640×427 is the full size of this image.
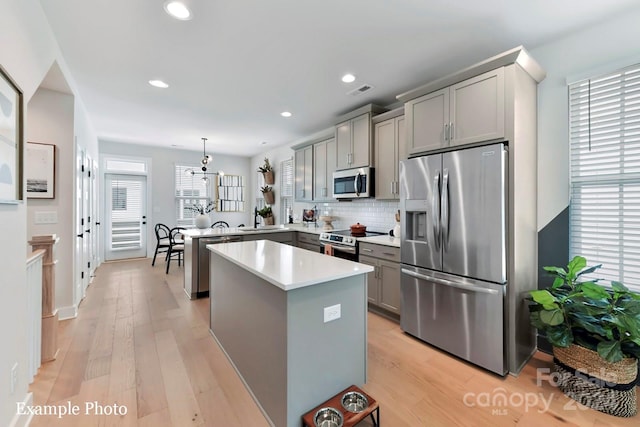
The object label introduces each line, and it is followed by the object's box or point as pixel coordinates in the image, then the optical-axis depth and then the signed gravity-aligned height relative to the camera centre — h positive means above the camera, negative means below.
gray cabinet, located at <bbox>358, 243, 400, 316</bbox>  2.99 -0.73
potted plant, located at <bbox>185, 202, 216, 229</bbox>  4.58 -0.13
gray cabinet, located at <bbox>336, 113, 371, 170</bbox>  3.74 +1.04
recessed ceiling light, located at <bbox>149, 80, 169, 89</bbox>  3.13 +1.54
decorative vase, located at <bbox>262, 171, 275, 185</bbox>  6.70 +0.90
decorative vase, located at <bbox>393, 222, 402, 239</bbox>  3.33 -0.23
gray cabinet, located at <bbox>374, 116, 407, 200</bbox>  3.35 +0.76
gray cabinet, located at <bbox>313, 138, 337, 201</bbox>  4.51 +0.78
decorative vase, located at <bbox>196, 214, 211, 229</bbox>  4.58 -0.13
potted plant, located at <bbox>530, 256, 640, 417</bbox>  1.72 -0.86
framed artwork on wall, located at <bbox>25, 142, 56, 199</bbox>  2.88 +0.47
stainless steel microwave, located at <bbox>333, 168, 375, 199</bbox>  3.73 +0.43
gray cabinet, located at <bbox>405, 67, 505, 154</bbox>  2.20 +0.89
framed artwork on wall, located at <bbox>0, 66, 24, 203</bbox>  1.38 +0.41
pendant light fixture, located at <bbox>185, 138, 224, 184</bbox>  5.38 +1.10
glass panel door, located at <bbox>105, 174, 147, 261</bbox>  6.13 -0.06
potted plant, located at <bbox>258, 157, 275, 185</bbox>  6.71 +0.99
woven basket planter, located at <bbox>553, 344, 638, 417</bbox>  1.73 -1.14
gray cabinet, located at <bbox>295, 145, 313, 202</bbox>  5.06 +0.76
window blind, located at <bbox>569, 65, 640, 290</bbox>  1.99 +0.30
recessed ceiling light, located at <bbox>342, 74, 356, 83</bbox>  2.98 +1.52
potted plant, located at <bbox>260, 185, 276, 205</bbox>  6.66 +0.45
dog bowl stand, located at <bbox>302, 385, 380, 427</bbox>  1.48 -1.15
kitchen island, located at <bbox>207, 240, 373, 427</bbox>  1.53 -0.74
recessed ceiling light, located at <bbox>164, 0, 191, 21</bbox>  1.89 +1.47
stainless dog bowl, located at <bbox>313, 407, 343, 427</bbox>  1.52 -1.17
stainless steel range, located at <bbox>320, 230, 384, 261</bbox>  3.52 -0.41
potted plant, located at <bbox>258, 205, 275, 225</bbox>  6.06 -0.04
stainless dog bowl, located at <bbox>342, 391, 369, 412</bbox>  1.63 -1.17
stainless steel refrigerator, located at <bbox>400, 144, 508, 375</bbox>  2.13 -0.34
